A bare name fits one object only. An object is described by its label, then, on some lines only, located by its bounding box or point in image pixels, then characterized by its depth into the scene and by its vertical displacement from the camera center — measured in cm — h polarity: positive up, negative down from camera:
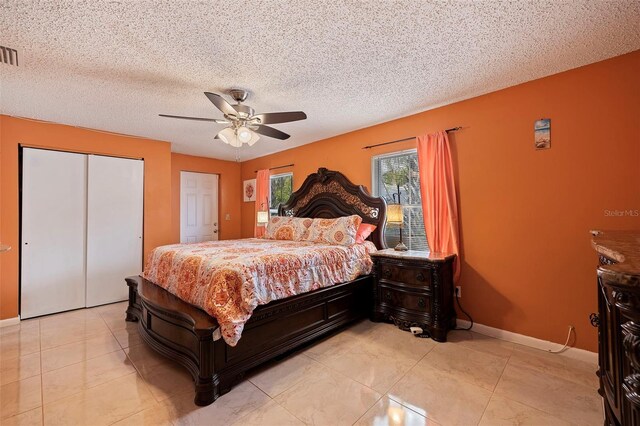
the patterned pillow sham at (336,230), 329 -21
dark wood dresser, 72 -40
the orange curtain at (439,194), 295 +21
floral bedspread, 196 -51
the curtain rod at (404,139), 300 +94
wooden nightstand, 266 -81
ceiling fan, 241 +90
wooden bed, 186 -96
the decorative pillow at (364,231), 347 -23
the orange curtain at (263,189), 541 +52
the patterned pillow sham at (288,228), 378 -20
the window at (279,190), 522 +50
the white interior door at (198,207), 536 +18
